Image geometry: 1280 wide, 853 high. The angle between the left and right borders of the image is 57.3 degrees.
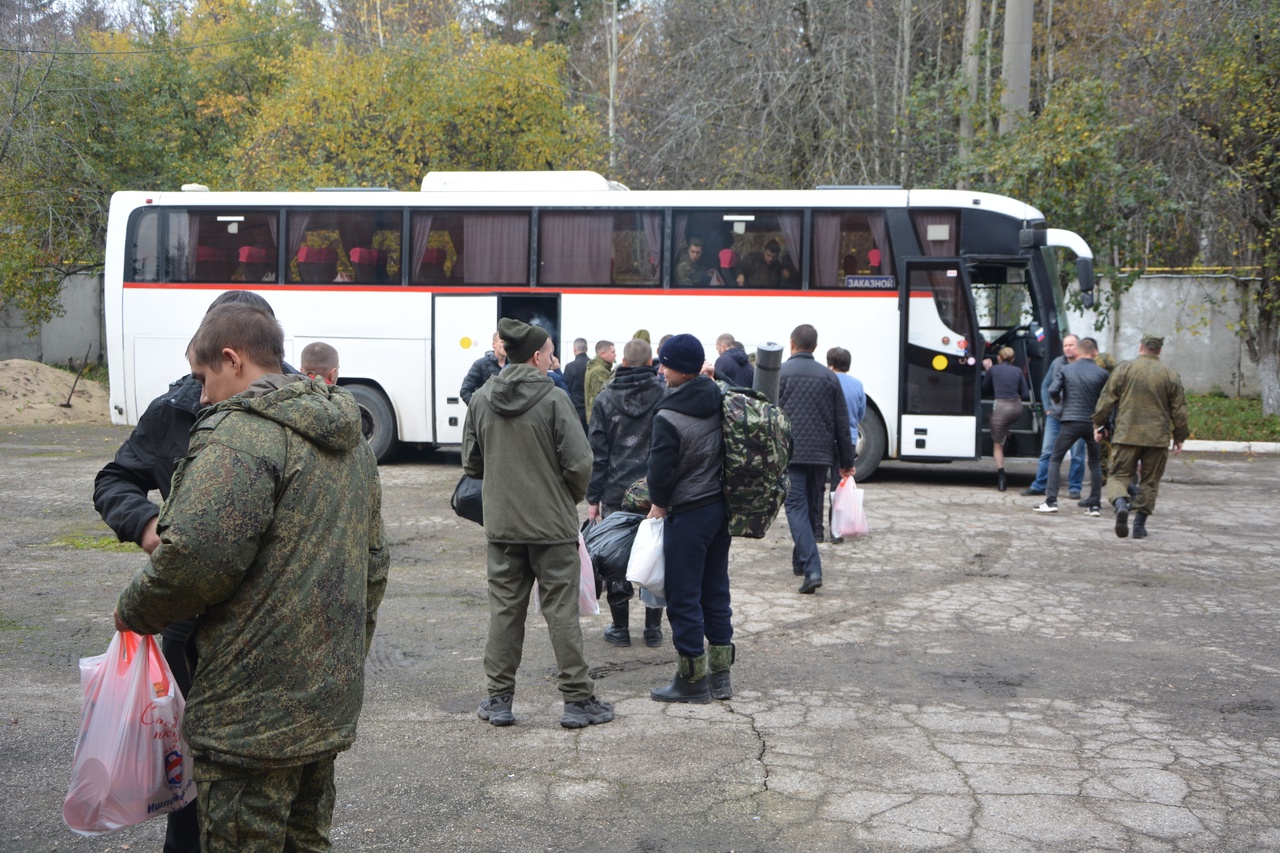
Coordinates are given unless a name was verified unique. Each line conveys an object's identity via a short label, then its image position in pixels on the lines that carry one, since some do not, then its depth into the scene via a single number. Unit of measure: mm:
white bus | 13891
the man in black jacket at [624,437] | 6754
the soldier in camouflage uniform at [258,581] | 2541
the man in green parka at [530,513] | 5277
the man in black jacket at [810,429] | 8336
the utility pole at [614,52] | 30270
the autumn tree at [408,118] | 21703
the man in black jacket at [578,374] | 13242
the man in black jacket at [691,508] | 5508
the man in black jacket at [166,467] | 3357
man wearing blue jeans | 11789
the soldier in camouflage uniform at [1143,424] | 9945
